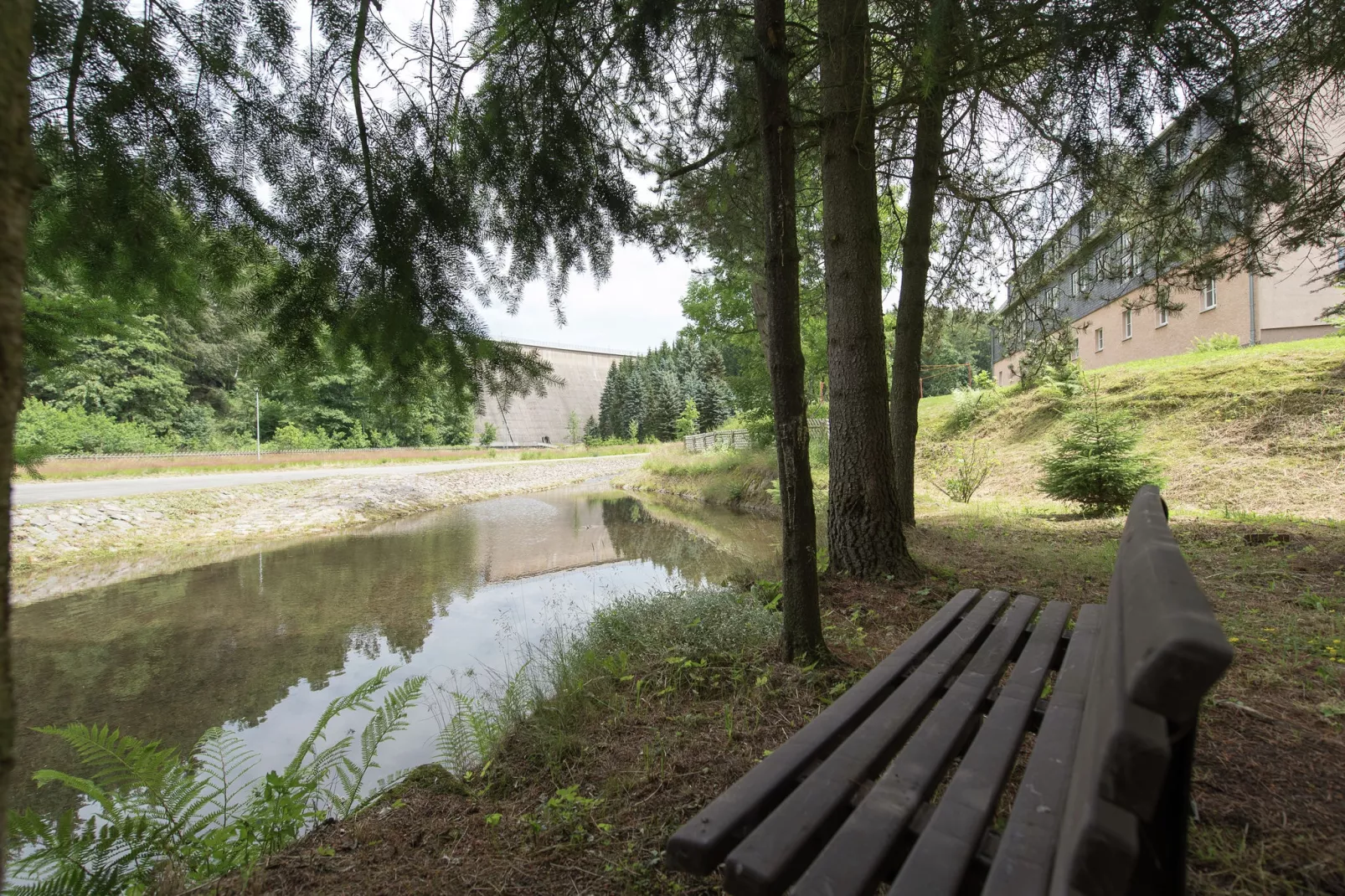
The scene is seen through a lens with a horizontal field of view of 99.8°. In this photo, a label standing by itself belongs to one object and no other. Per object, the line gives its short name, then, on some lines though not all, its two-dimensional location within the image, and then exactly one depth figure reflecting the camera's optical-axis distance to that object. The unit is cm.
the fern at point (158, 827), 185
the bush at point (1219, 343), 1297
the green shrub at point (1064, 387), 1299
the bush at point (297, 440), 2730
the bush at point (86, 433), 1577
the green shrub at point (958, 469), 1033
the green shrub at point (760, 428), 1443
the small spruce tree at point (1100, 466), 777
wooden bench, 59
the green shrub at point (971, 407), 1530
